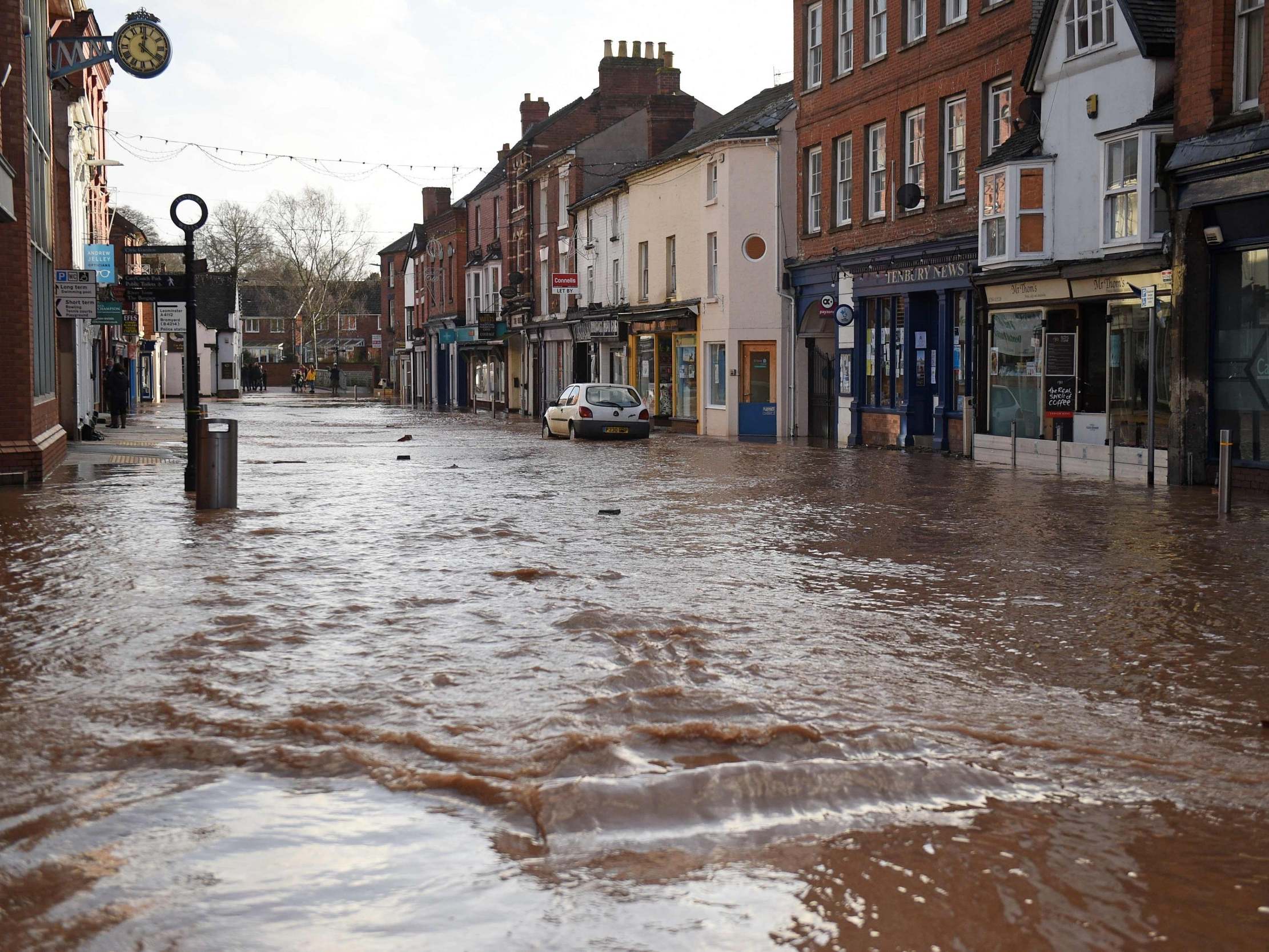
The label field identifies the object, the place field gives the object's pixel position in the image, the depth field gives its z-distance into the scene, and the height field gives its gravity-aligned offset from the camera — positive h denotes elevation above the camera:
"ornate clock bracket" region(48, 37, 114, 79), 22.77 +5.46
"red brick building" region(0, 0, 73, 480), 18.94 +1.50
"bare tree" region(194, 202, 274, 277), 107.75 +10.33
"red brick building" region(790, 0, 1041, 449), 28.06 +4.30
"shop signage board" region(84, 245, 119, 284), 37.66 +3.19
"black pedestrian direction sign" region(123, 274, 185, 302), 19.27 +1.26
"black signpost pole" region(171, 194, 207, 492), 17.48 +0.32
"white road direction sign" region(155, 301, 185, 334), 23.48 +1.02
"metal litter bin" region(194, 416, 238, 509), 15.63 -0.92
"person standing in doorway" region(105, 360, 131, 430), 40.09 -0.34
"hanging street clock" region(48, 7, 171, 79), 22.86 +5.27
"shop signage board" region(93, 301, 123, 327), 37.31 +1.74
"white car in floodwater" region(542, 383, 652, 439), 35.12 -0.87
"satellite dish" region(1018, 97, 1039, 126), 25.27 +4.59
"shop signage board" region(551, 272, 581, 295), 52.94 +3.52
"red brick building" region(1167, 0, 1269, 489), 18.92 +1.76
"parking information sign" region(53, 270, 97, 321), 23.70 +1.43
